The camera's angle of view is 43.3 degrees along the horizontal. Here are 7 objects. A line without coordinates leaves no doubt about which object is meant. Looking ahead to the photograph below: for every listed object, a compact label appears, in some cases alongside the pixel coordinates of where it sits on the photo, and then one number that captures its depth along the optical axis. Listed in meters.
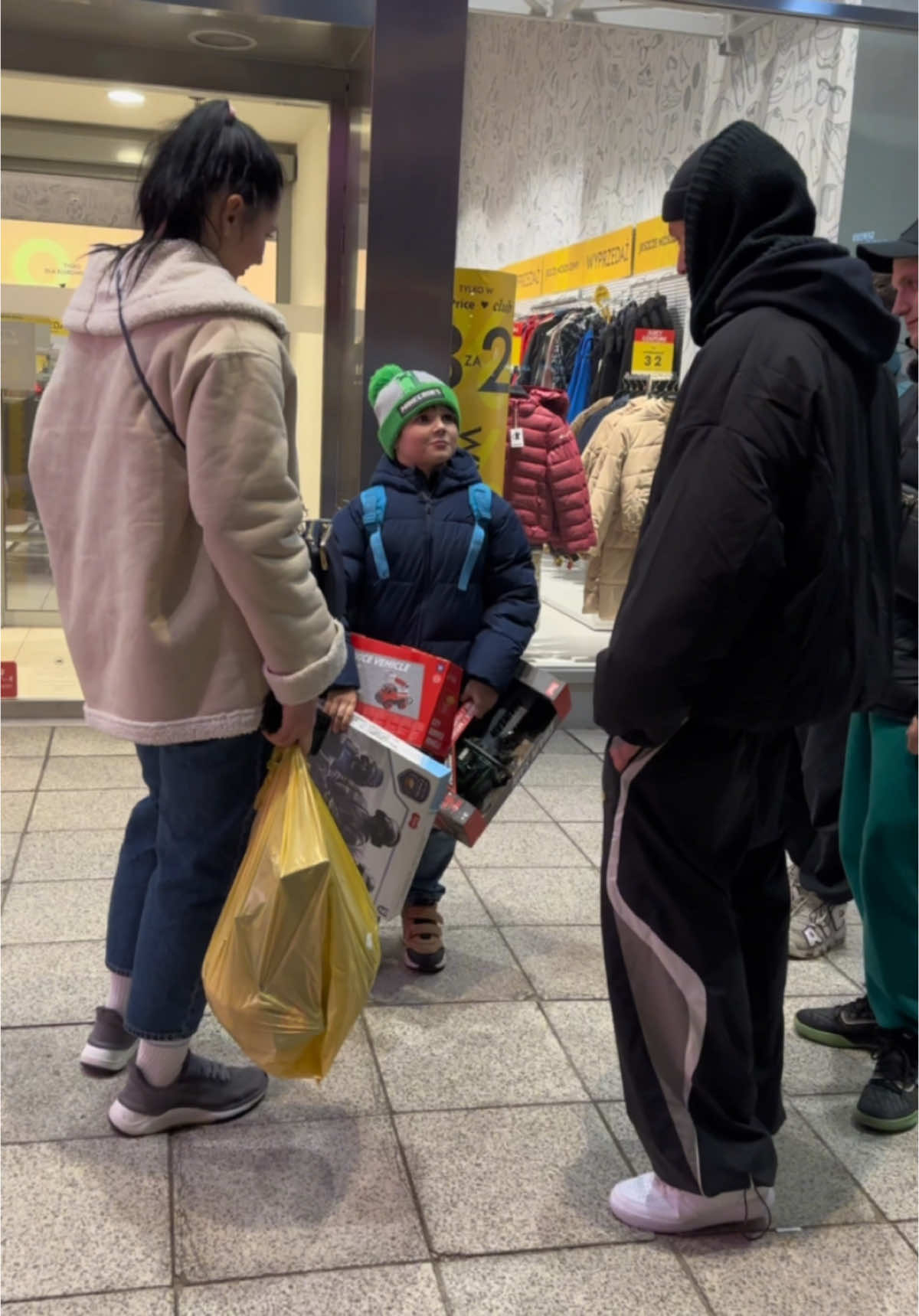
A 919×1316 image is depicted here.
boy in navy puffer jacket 2.73
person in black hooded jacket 1.67
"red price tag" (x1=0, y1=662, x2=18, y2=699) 4.95
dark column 4.18
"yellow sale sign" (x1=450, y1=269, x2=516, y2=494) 4.66
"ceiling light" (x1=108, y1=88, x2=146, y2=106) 4.76
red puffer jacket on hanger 5.16
